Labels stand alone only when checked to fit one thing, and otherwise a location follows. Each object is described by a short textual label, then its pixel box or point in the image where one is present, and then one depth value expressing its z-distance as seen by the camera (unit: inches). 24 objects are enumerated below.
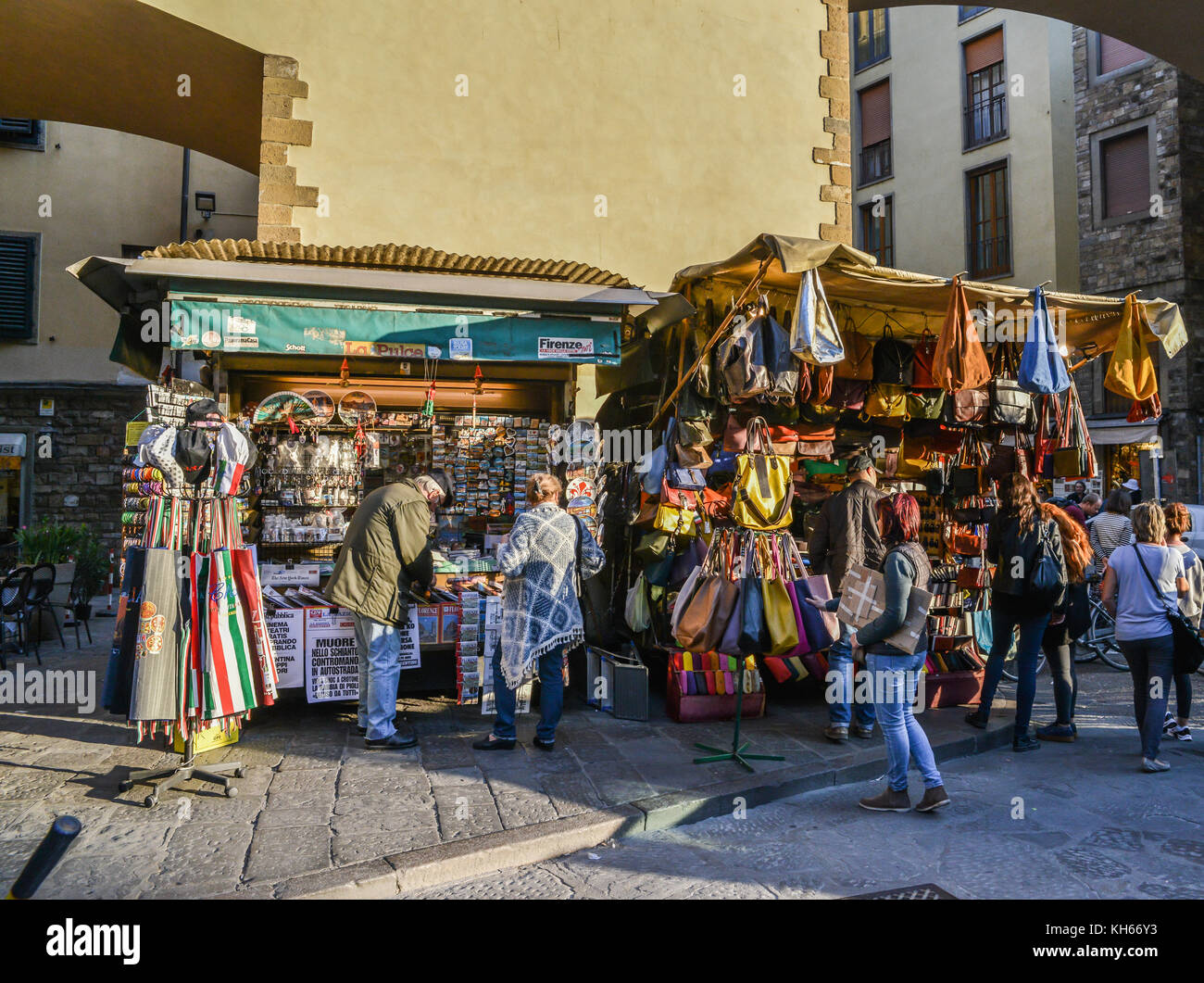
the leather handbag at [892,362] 293.4
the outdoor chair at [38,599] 345.4
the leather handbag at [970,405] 279.3
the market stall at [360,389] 241.0
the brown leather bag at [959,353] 244.8
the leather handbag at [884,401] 296.7
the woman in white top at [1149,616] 213.3
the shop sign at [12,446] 589.9
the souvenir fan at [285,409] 282.7
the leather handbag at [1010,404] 277.9
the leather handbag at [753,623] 206.5
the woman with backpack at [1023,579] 226.2
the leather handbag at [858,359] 290.4
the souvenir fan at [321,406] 289.9
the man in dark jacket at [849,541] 236.2
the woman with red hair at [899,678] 181.8
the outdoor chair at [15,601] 330.0
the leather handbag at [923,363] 296.8
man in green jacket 218.5
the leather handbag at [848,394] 292.4
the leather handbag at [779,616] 208.1
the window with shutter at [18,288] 603.5
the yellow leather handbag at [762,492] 220.2
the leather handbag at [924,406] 302.2
